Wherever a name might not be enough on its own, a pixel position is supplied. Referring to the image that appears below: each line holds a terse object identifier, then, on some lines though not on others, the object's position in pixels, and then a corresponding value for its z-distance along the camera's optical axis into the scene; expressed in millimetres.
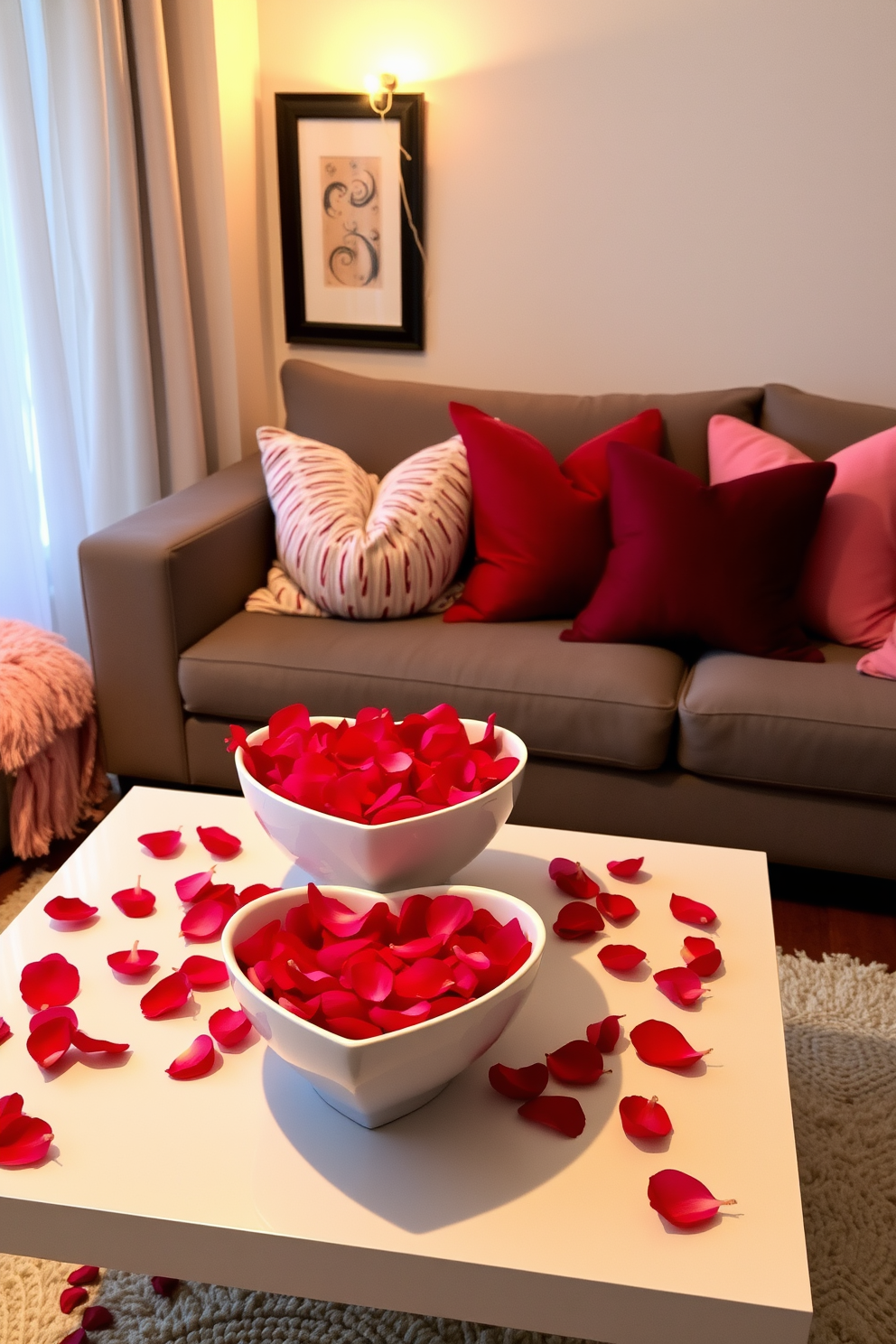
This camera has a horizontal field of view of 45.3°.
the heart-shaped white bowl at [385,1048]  844
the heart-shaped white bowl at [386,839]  1087
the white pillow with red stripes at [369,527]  2273
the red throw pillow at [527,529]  2314
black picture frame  2725
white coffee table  855
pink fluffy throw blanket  2064
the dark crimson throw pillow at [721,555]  2111
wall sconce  2691
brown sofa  1975
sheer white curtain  2402
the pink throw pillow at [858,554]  2203
